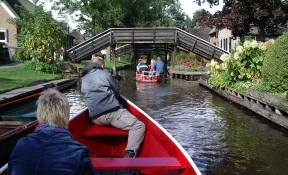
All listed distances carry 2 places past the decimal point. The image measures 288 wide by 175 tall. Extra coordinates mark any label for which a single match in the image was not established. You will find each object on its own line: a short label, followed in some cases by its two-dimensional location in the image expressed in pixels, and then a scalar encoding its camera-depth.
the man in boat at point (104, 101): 4.16
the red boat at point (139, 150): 2.87
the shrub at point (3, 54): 18.60
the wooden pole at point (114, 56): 21.33
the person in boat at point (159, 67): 17.21
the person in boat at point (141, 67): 17.04
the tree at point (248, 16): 13.83
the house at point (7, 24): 25.87
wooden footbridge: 20.73
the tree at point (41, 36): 16.22
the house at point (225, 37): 22.95
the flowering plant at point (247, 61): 10.02
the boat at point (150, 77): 16.58
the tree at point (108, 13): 35.31
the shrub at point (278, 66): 7.62
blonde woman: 1.78
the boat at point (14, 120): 4.19
